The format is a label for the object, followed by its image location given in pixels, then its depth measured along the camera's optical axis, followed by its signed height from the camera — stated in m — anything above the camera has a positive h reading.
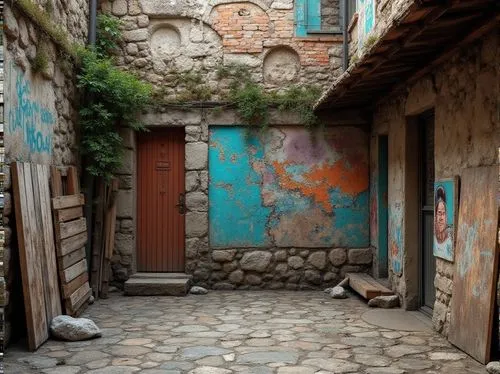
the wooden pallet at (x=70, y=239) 5.68 -0.61
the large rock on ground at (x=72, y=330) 5.07 -1.34
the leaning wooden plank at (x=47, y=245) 5.25 -0.60
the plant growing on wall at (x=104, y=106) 7.07 +1.00
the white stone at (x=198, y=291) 7.67 -1.50
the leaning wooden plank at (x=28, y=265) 4.75 -0.71
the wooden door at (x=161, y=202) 8.24 -0.30
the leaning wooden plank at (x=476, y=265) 4.29 -0.71
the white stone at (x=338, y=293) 7.29 -1.49
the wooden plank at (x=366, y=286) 6.75 -1.34
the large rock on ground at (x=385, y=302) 6.56 -1.44
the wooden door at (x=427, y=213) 6.16 -0.39
